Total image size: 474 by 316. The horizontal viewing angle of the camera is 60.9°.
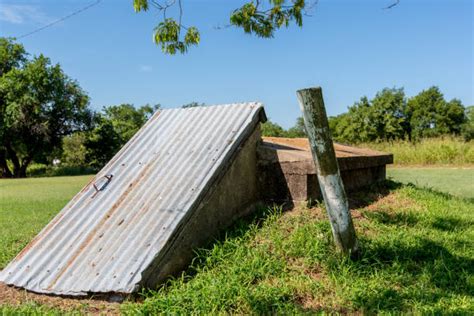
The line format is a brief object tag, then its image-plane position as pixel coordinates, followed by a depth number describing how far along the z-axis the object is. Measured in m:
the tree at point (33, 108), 29.11
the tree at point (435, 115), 47.25
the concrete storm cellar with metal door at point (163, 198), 3.51
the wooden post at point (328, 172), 3.59
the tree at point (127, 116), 46.66
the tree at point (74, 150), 37.52
